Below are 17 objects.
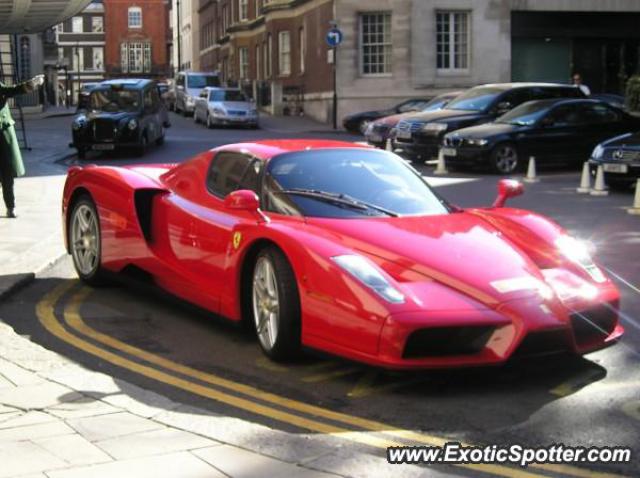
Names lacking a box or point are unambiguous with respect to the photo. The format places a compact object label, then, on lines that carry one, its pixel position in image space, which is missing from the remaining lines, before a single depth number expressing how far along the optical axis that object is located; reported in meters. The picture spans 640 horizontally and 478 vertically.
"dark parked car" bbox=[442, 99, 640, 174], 18.56
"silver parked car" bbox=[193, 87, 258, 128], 34.38
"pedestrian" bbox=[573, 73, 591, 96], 23.04
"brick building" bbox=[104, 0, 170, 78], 104.44
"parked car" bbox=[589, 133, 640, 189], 14.96
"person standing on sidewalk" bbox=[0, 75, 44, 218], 11.48
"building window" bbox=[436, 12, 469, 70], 37.41
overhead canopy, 17.77
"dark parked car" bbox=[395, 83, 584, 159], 20.72
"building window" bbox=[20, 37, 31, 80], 42.78
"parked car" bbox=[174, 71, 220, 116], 41.97
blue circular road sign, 33.25
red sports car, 4.91
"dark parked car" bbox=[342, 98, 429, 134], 31.11
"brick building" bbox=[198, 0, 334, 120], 40.00
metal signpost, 33.28
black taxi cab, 21.97
